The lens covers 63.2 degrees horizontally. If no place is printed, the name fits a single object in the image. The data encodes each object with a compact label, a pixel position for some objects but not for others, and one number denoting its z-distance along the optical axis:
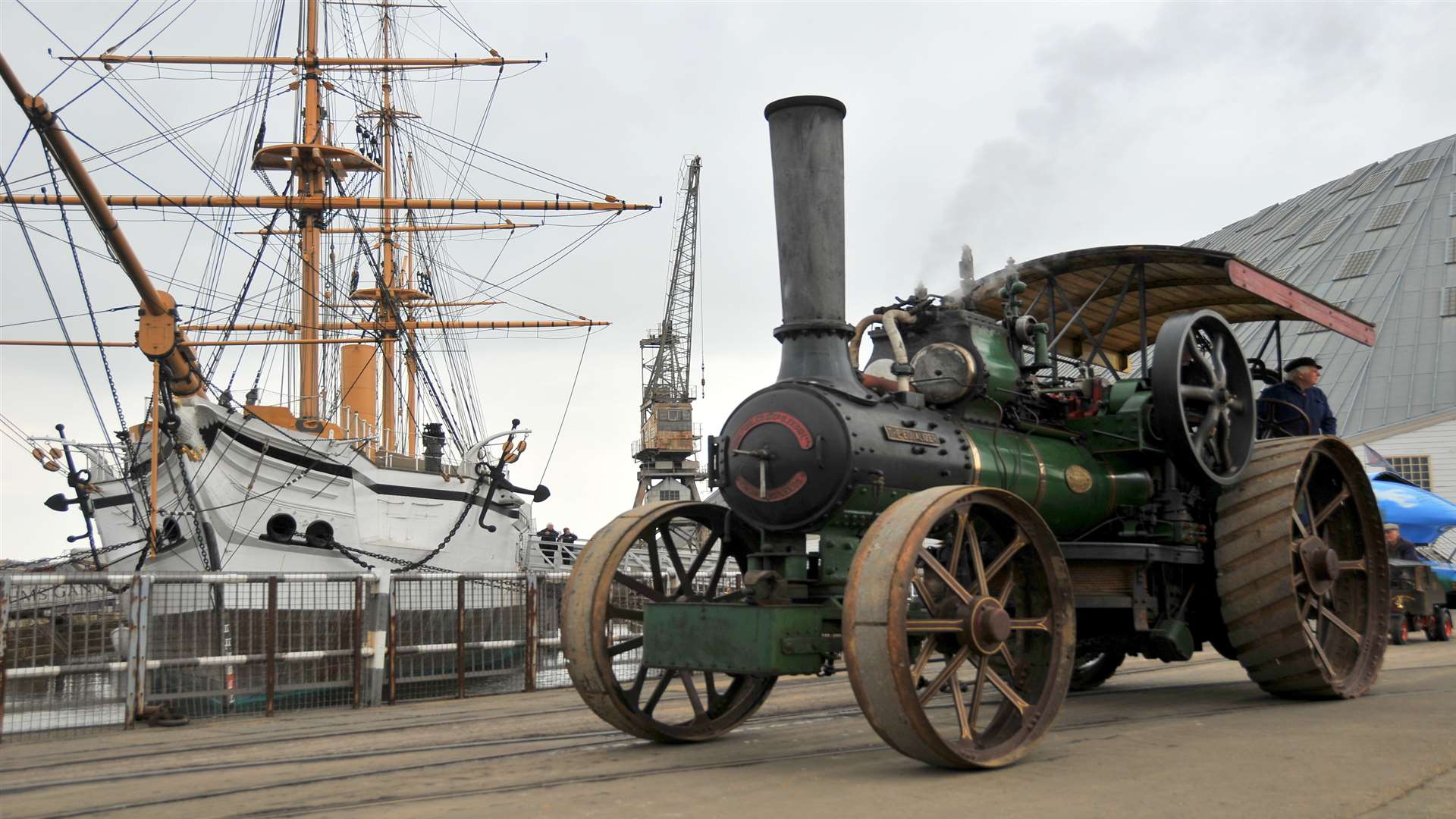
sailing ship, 19.30
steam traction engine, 5.06
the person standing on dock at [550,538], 30.17
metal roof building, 28.33
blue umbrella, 14.00
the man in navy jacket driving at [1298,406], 8.45
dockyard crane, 61.50
